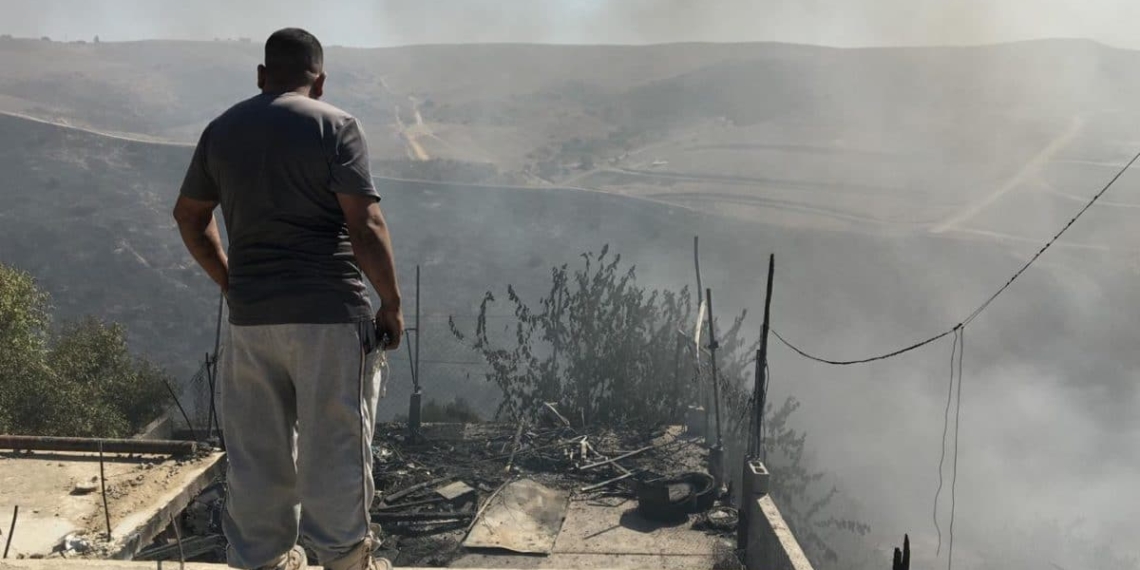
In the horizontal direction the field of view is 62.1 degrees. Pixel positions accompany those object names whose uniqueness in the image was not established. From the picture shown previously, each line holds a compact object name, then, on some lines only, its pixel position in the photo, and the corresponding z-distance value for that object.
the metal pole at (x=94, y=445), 6.32
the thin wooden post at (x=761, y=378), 8.12
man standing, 2.65
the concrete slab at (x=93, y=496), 4.95
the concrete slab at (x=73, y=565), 3.40
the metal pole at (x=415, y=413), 12.15
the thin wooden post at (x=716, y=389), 9.97
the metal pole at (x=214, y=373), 7.61
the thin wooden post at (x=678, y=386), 12.53
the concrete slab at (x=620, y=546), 8.58
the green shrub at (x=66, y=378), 10.48
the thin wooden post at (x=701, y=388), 10.84
